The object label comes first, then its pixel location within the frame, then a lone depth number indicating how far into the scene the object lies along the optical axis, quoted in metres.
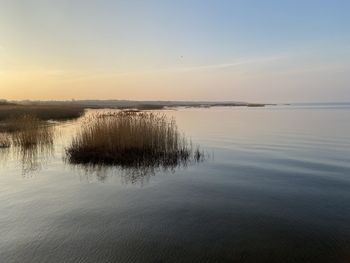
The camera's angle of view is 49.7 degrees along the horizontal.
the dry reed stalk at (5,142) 19.92
